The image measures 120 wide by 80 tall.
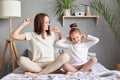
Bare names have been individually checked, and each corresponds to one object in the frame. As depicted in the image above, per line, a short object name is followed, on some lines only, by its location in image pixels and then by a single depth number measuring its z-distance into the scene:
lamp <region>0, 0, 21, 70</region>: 3.20
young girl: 2.70
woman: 2.63
